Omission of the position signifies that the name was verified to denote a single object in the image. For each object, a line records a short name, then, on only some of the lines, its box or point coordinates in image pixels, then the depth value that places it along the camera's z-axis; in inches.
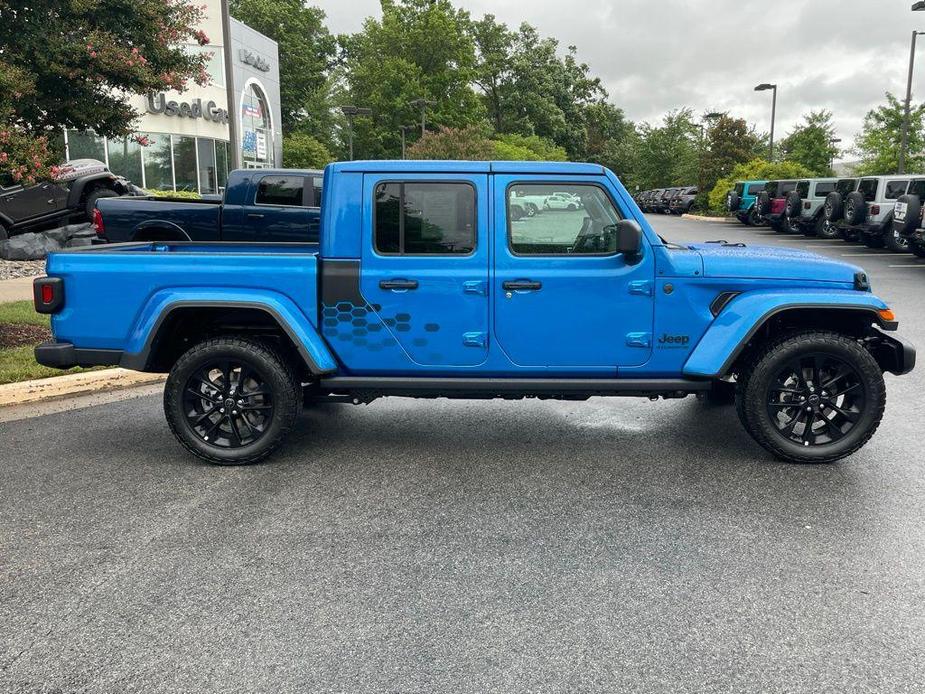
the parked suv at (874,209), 787.4
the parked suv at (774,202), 1141.8
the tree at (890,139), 1327.5
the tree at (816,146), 1737.2
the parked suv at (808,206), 1033.5
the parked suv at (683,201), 1857.8
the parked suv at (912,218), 641.0
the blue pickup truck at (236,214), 442.6
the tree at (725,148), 1955.0
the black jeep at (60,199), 621.6
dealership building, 1214.9
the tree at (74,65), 283.3
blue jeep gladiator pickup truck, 189.6
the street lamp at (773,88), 1628.9
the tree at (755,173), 1567.4
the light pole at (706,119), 2119.0
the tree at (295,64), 2677.2
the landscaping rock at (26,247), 604.7
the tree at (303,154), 2081.7
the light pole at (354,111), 1639.6
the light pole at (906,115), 1161.4
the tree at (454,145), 1443.2
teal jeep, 1300.4
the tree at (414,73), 2431.1
